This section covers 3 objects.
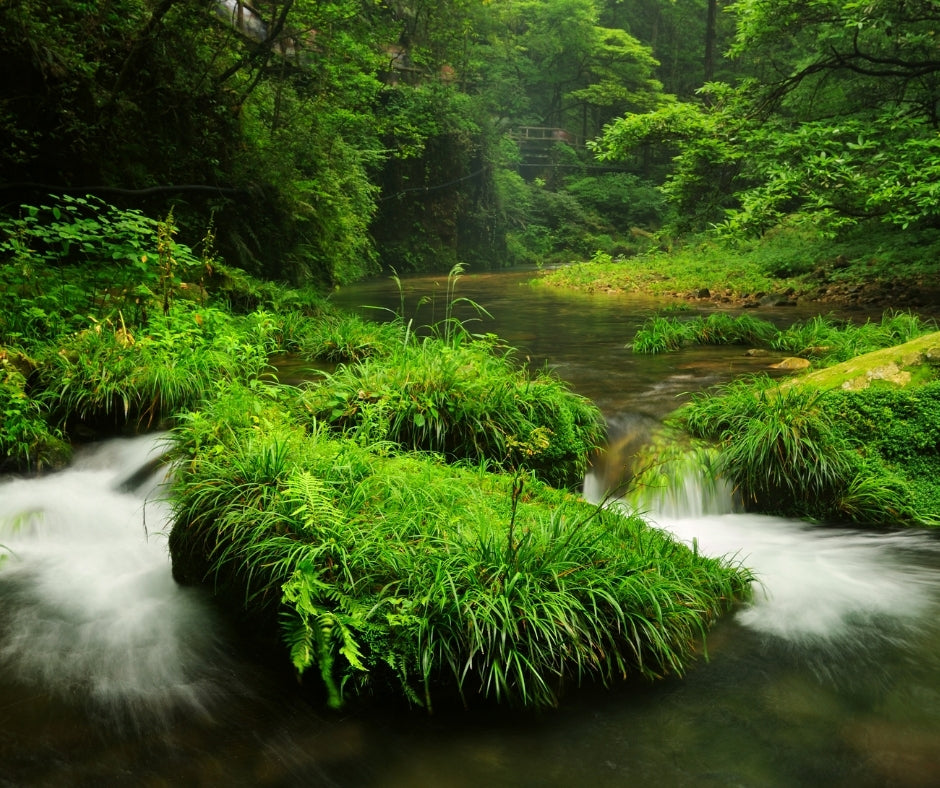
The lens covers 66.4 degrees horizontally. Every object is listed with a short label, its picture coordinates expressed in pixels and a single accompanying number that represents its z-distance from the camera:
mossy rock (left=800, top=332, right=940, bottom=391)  6.29
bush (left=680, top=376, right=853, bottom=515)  5.49
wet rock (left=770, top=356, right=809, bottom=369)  8.27
